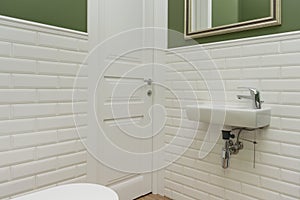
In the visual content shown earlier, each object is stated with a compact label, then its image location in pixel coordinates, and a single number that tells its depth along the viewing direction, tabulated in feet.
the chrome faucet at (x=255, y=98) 4.30
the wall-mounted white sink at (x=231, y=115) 3.92
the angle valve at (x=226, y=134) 4.54
